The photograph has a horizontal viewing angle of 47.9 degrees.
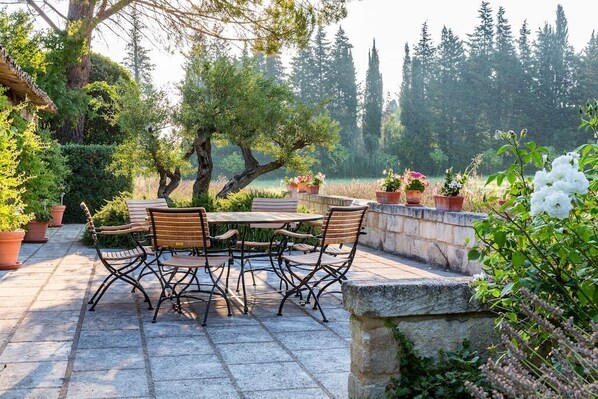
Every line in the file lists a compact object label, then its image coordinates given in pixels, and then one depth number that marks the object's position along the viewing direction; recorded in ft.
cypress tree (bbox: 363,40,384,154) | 135.64
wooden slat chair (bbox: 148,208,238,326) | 16.17
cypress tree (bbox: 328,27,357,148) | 139.95
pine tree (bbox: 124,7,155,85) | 153.79
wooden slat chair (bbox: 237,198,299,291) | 25.54
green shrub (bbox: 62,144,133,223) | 47.85
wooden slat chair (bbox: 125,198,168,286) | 21.97
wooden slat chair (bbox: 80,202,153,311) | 17.31
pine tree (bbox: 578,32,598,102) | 122.01
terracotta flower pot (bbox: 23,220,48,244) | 33.42
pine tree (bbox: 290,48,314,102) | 147.74
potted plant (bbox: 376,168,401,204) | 30.83
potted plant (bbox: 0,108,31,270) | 23.54
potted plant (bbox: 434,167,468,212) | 25.57
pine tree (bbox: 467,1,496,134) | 128.47
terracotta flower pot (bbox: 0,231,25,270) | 23.70
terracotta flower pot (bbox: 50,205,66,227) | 42.63
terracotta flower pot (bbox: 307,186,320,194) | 42.63
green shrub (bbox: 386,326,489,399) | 9.08
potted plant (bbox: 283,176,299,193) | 46.57
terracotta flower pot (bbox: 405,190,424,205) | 28.66
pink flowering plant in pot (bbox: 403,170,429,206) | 28.60
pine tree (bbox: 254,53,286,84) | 165.27
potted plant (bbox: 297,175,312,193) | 44.04
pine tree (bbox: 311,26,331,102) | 146.10
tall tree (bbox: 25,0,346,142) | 42.52
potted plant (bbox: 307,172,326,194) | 42.65
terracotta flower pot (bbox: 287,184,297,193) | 46.62
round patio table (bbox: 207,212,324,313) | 18.12
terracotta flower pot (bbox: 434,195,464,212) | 25.52
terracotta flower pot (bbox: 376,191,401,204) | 30.78
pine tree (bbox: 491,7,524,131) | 126.21
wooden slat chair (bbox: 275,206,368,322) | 16.84
